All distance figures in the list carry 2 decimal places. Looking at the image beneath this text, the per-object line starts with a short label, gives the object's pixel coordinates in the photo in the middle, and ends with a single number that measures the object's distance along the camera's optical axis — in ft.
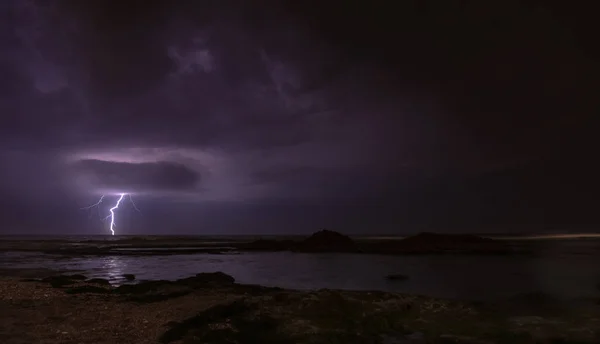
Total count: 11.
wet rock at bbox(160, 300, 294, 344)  52.71
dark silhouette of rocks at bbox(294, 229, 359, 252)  305.32
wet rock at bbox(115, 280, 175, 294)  88.99
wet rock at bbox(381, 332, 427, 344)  55.36
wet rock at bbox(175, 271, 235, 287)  103.40
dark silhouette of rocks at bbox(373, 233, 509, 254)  292.40
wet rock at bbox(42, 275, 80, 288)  95.76
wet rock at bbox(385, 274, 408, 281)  134.82
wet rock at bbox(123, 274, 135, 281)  123.19
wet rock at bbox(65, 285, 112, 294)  85.79
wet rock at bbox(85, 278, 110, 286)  103.30
